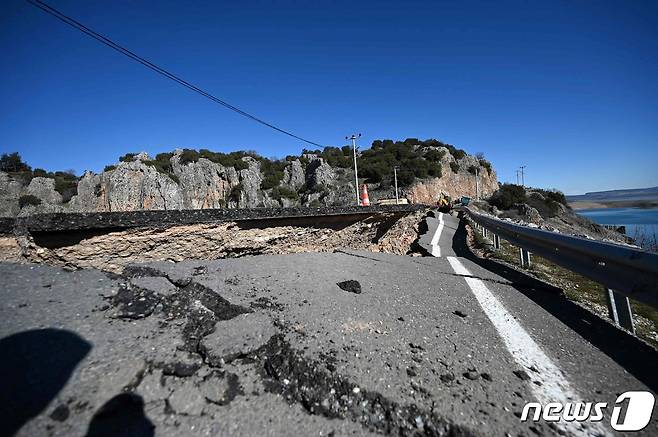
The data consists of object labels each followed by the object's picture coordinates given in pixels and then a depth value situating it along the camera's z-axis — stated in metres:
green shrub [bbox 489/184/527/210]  49.69
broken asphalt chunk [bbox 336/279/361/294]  3.34
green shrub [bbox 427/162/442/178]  64.69
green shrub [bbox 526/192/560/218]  43.33
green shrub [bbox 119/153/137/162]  55.02
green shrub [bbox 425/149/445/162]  69.94
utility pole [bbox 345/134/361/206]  38.91
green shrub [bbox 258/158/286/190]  62.02
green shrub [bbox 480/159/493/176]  81.09
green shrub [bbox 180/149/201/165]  57.91
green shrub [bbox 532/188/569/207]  54.53
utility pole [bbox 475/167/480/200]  70.88
